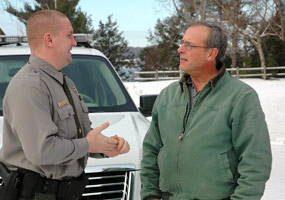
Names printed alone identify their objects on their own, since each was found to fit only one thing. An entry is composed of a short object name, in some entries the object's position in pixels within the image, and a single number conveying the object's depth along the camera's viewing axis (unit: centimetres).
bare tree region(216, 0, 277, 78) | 3553
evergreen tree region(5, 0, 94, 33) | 4300
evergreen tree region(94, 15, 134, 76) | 4878
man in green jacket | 225
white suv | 301
